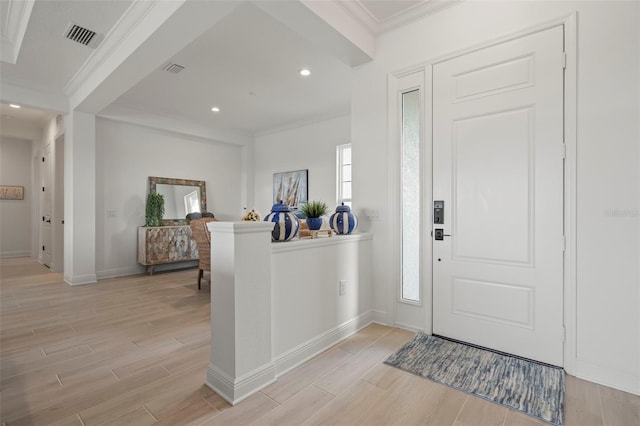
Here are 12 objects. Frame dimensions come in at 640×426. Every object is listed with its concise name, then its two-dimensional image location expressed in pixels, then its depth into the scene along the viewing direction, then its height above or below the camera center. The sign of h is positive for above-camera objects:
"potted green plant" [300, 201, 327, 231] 2.71 -0.03
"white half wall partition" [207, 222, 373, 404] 1.83 -0.64
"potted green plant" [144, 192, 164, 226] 5.62 +0.03
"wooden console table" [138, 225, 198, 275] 5.32 -0.60
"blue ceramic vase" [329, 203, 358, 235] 2.87 -0.10
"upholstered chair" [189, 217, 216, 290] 4.17 -0.41
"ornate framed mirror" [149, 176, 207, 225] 5.91 +0.33
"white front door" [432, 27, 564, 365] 2.18 +0.12
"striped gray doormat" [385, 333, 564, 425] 1.76 -1.10
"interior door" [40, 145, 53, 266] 6.20 +0.10
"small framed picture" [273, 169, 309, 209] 6.29 +0.52
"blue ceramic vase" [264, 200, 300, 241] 2.19 -0.08
